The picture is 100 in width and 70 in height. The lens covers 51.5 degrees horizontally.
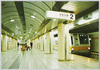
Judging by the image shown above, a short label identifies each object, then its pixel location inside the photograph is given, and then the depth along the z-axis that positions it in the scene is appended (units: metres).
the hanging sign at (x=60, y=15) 4.75
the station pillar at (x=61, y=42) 9.19
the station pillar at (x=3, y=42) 19.88
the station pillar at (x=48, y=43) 15.15
